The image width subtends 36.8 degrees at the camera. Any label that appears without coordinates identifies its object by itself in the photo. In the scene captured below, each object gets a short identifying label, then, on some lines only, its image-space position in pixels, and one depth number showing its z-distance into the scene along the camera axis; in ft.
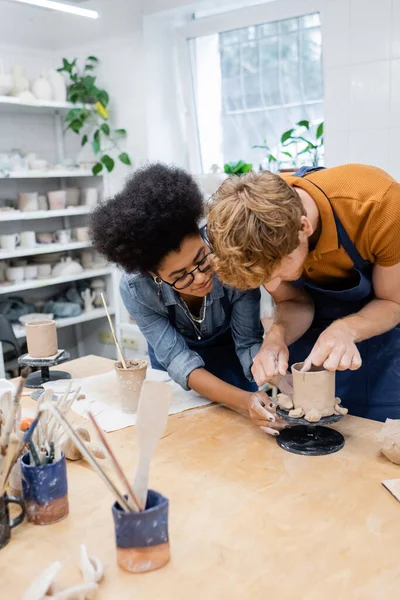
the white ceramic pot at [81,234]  13.24
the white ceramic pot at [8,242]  11.80
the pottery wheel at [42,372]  6.06
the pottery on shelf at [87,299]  13.64
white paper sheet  5.18
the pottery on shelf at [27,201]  12.28
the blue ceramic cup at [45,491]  3.56
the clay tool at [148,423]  3.02
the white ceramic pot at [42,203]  12.78
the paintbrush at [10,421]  3.39
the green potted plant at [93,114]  12.65
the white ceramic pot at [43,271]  12.78
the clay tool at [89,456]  2.94
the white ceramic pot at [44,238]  12.75
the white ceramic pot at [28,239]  12.25
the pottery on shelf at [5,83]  11.60
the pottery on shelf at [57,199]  12.79
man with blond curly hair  3.91
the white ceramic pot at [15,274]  12.21
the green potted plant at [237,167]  11.62
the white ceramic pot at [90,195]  13.56
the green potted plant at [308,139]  11.07
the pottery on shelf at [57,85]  12.50
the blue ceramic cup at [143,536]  3.01
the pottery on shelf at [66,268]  12.96
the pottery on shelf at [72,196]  13.51
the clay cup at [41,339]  6.08
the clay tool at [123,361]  5.27
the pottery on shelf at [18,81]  11.96
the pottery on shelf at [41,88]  12.30
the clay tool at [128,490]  3.00
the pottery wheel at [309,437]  4.38
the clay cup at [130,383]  5.23
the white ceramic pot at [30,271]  12.44
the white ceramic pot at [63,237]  12.96
